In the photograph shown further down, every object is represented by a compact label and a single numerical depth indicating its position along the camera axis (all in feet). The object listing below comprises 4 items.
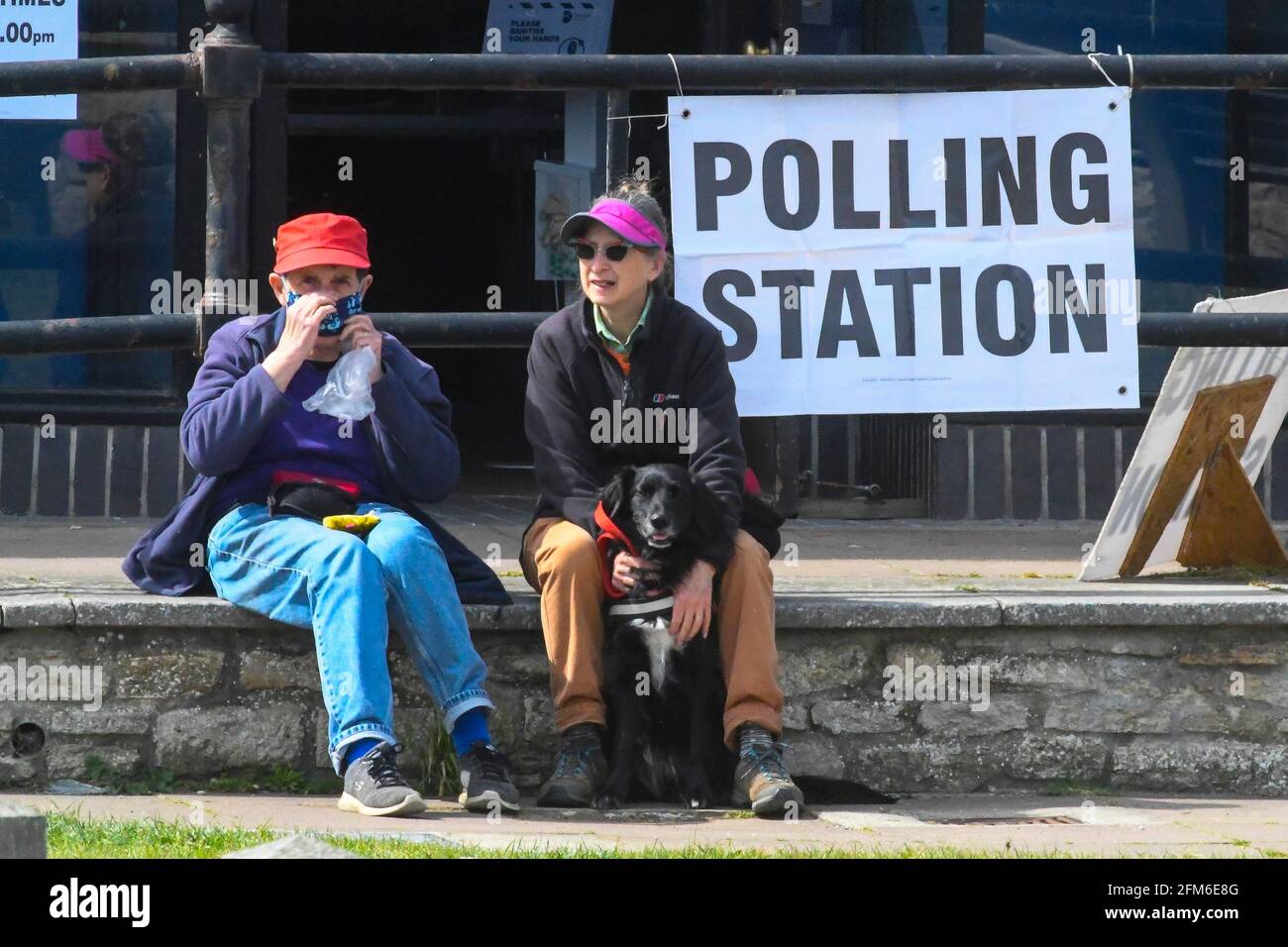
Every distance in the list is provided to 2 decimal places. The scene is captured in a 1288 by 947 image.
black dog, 29.81
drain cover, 29.77
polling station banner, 34.55
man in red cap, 28.60
